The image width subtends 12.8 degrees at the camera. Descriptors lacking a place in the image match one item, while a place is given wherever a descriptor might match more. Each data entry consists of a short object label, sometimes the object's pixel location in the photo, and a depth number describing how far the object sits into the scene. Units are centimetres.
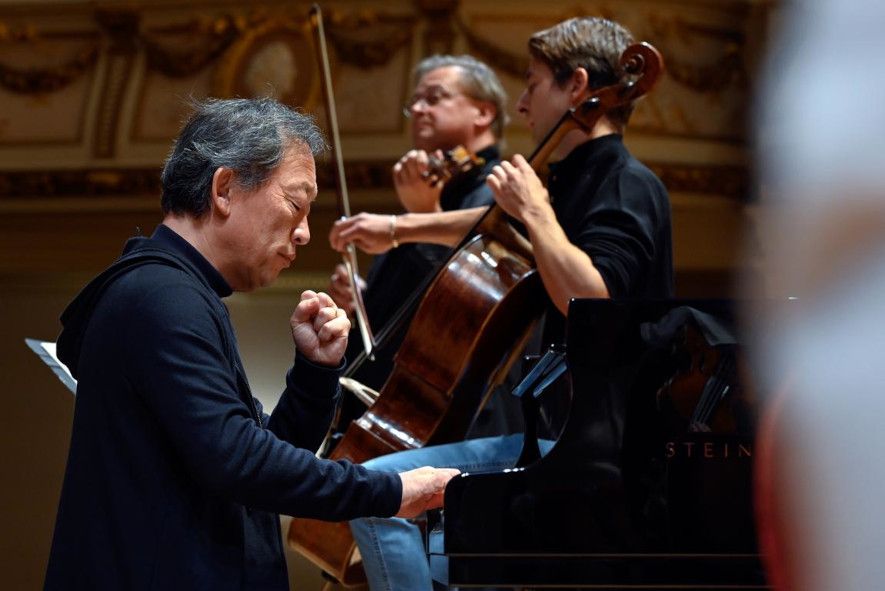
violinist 639
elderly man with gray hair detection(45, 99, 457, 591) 473
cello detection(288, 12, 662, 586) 565
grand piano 490
